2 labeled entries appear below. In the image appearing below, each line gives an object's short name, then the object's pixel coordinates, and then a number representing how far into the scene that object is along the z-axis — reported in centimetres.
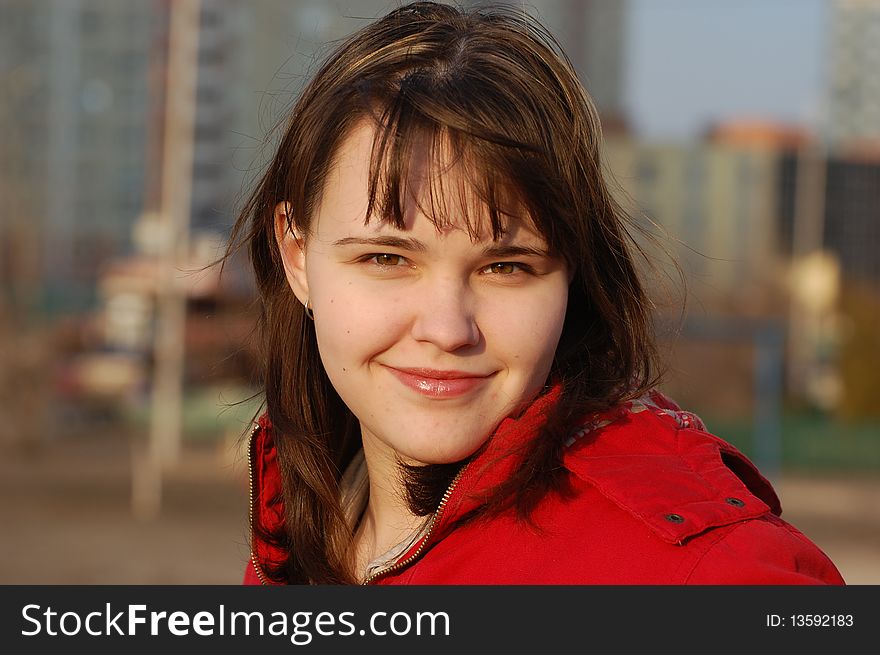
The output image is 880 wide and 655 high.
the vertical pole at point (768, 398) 1373
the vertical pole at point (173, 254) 1249
